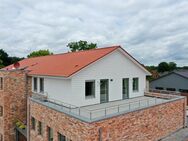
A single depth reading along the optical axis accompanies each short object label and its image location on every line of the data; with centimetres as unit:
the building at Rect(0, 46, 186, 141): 934
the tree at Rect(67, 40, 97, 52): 3795
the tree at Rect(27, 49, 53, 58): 3589
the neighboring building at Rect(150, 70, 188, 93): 2217
